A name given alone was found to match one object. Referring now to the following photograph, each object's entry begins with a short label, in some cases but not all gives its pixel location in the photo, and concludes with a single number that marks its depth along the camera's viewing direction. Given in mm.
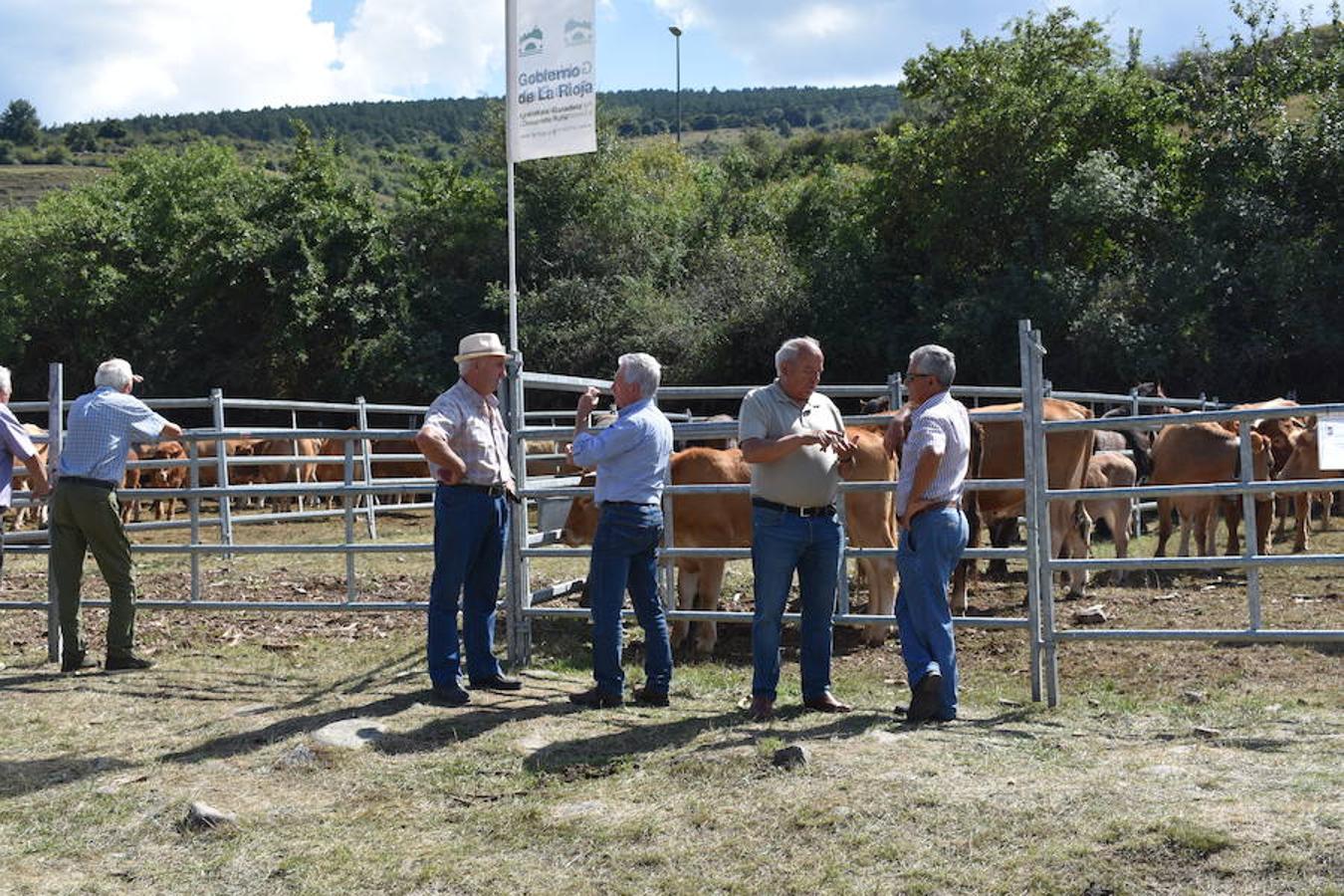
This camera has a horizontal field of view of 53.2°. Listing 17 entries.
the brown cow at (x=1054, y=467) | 10508
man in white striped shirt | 6156
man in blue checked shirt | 7809
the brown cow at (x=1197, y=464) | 12125
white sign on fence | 6203
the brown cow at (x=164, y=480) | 20312
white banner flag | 10047
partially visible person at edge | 7832
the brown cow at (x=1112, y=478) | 11477
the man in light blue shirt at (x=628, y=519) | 6586
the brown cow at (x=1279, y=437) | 13594
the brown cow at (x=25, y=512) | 16859
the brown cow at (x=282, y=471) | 19922
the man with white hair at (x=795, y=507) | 6211
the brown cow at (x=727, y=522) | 8688
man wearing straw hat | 6898
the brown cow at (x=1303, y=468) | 12789
